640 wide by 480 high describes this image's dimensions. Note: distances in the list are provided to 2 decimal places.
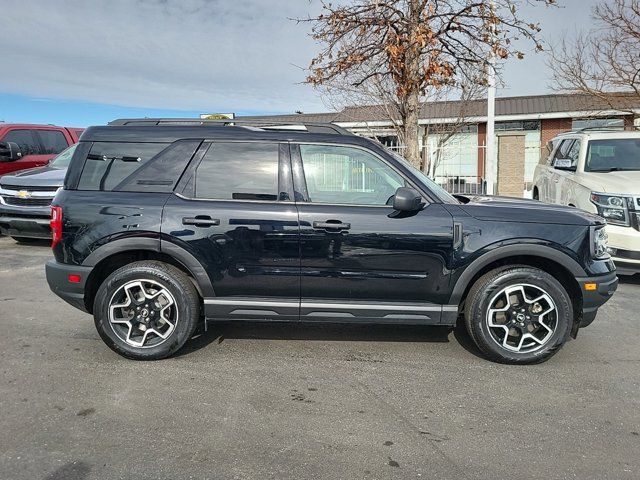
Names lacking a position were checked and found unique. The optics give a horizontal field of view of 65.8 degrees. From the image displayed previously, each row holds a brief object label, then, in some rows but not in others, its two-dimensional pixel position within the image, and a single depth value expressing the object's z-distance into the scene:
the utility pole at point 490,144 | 12.62
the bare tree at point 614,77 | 11.65
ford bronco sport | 3.91
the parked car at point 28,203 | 8.64
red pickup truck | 10.45
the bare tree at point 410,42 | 8.24
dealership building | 17.69
